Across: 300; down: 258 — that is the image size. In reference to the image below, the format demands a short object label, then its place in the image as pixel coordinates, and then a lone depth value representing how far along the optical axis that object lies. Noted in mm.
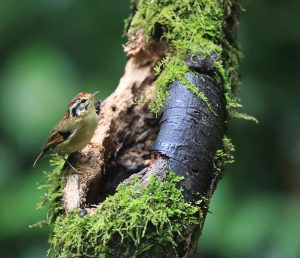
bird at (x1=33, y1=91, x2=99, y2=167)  7363
